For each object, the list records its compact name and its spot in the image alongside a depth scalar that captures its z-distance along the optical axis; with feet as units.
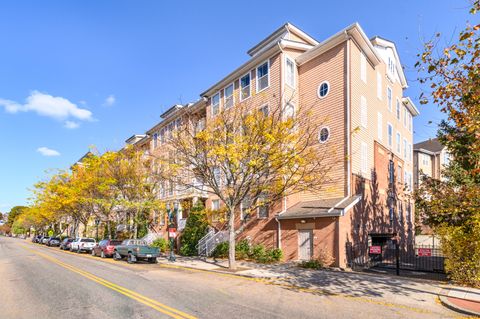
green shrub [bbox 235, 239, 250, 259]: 76.38
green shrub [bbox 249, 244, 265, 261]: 72.47
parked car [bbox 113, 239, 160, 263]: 73.46
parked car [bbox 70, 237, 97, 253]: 114.52
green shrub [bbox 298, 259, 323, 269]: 62.20
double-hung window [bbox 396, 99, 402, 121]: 105.78
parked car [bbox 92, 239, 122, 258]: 90.99
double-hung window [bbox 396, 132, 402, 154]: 102.01
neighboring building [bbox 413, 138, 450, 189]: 163.94
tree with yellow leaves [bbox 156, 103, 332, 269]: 57.57
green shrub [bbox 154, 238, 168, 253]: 105.81
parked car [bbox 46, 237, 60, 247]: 170.63
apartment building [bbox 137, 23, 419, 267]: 68.96
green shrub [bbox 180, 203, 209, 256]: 92.12
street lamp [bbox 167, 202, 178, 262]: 76.87
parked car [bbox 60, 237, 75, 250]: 134.10
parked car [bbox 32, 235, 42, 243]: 214.44
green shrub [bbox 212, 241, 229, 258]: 80.18
